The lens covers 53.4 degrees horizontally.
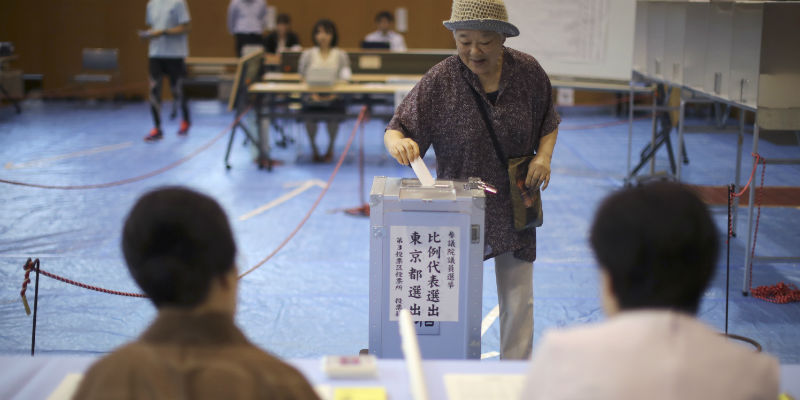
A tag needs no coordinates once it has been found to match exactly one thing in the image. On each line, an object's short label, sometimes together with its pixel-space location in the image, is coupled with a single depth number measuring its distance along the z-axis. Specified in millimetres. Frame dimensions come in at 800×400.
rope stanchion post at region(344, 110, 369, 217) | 6109
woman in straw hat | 2703
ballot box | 2523
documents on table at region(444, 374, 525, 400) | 1764
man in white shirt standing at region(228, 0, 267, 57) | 11320
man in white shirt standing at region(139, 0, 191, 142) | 9242
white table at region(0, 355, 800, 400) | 1766
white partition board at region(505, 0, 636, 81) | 5414
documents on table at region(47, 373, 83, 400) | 1718
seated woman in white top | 8133
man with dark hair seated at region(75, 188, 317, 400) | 1190
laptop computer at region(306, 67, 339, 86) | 7840
